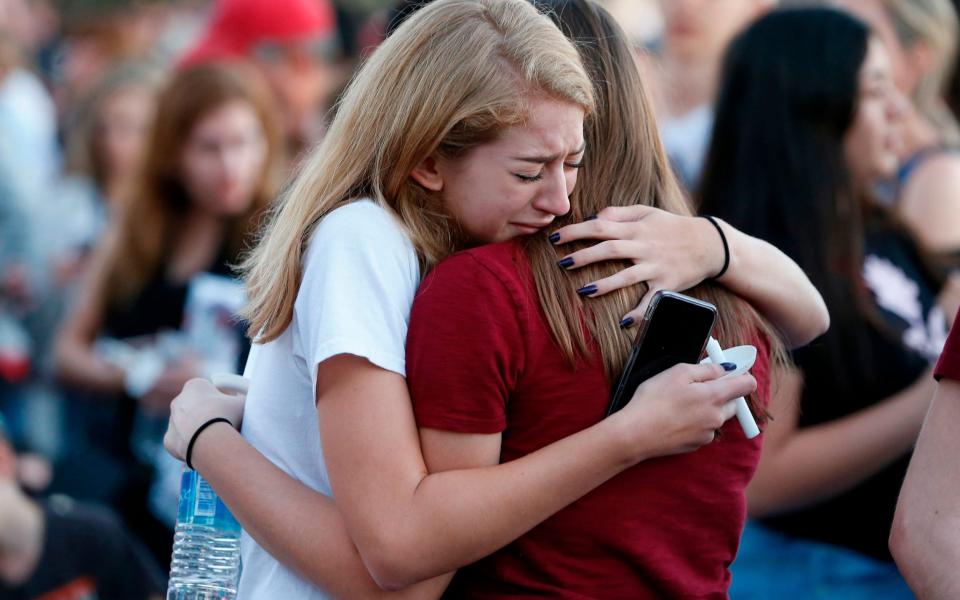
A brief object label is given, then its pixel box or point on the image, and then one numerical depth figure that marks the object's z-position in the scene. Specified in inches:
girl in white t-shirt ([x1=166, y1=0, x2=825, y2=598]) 132.6
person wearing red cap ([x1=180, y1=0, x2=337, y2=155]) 443.8
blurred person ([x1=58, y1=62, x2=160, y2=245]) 477.4
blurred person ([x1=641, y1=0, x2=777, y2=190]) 378.2
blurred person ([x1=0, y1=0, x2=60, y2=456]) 446.3
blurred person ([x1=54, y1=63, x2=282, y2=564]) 321.7
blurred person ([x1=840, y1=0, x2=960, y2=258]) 331.3
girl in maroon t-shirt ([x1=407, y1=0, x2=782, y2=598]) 132.9
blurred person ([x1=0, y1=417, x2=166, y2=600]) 277.4
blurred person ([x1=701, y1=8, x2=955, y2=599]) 219.1
